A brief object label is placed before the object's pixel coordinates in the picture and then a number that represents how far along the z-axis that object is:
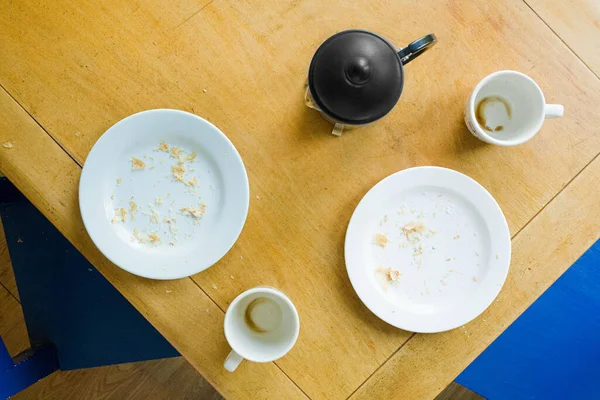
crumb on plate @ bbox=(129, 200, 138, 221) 0.78
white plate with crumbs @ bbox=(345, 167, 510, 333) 0.81
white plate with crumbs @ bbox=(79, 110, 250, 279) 0.75
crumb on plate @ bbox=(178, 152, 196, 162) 0.79
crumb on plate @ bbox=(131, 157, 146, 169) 0.77
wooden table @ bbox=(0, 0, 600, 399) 0.77
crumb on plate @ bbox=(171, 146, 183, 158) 0.78
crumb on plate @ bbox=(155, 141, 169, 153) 0.78
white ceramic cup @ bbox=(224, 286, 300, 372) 0.75
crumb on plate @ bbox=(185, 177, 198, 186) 0.79
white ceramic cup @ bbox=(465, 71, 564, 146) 0.77
